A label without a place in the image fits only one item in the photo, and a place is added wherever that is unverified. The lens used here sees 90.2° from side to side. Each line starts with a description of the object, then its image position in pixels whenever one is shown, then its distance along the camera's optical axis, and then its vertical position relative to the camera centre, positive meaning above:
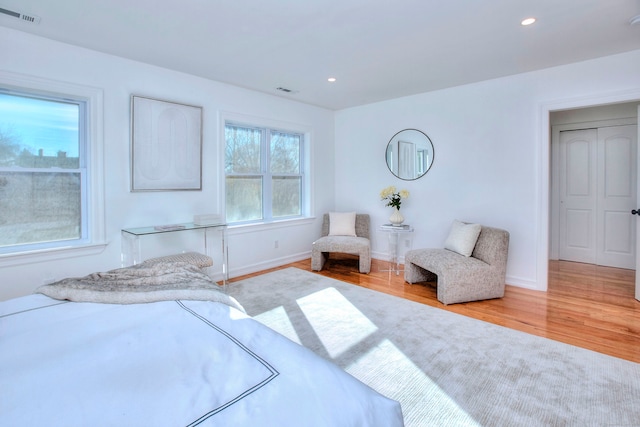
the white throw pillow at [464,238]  3.63 -0.31
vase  4.57 -0.09
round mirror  4.64 +0.87
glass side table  4.43 -0.43
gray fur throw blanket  1.53 -0.39
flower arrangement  4.60 +0.25
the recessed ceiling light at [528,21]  2.51 +1.52
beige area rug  1.72 -1.03
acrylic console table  3.19 -0.24
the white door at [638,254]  3.25 -0.43
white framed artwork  3.35 +0.74
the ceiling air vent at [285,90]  4.31 +1.68
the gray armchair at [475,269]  3.28 -0.61
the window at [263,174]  4.39 +0.57
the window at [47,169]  2.76 +0.39
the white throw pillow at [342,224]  4.97 -0.19
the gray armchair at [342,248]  4.41 -0.51
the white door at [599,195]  4.59 +0.25
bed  0.77 -0.47
